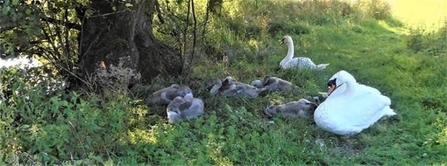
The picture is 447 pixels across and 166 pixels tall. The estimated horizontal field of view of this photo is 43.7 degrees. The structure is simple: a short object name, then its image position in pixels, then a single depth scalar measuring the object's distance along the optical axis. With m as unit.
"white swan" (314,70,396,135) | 6.27
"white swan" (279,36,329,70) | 9.00
